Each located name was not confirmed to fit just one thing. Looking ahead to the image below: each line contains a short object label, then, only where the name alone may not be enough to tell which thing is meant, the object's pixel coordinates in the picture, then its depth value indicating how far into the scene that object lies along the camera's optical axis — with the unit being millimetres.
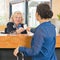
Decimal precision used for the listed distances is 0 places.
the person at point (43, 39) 2895
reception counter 3510
